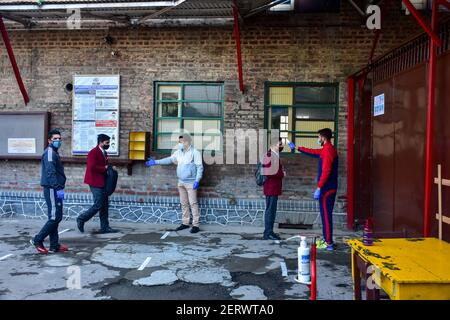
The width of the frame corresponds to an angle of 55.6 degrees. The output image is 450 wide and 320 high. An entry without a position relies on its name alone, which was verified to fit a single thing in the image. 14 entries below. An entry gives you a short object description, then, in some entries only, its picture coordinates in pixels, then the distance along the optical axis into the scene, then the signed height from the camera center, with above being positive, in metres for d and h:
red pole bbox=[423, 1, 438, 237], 4.98 +0.42
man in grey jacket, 8.79 -0.36
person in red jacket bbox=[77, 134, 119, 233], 8.38 -0.44
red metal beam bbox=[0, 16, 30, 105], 9.02 +2.12
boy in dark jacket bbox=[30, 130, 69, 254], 6.86 -0.61
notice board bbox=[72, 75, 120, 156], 9.57 +1.04
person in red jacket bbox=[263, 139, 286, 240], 8.14 -0.50
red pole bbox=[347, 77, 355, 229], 8.89 +0.28
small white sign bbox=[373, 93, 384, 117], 7.20 +0.98
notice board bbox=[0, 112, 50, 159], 9.79 +0.49
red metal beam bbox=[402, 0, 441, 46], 5.00 +1.53
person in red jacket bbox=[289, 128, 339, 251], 7.31 -0.46
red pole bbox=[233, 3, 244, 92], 8.30 +2.42
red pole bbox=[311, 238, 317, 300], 4.20 -1.18
